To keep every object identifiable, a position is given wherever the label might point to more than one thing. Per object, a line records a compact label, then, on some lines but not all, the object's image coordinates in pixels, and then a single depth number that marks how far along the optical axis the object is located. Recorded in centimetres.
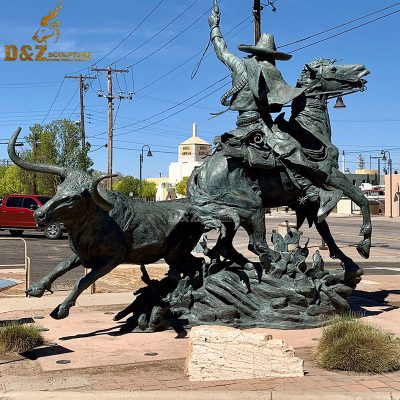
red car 2556
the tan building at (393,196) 5216
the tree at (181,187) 8661
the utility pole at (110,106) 3247
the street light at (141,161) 5846
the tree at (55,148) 3841
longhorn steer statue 710
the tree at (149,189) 9712
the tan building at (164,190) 8219
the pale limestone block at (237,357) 605
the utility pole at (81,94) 3977
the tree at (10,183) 4788
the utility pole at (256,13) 2073
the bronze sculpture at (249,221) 806
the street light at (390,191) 5222
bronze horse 847
